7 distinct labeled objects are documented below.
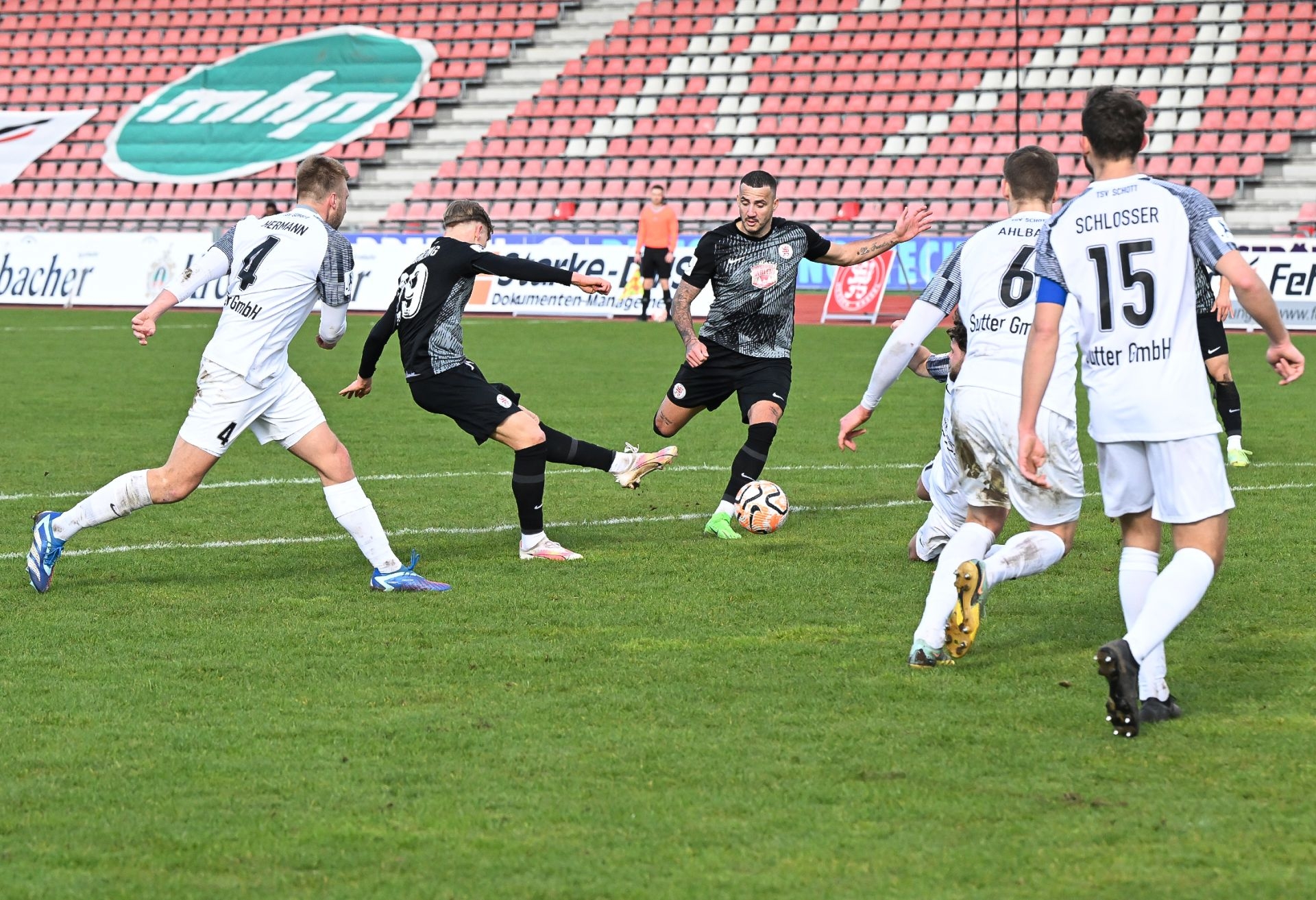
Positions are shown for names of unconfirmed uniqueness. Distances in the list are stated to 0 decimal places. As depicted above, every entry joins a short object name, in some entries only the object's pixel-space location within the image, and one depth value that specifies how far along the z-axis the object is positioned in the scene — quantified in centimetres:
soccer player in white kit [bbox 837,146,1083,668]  1185
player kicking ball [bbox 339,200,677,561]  1605
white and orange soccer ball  1703
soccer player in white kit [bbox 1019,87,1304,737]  968
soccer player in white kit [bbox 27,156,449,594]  1457
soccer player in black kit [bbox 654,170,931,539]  1800
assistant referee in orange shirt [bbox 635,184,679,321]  4866
